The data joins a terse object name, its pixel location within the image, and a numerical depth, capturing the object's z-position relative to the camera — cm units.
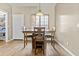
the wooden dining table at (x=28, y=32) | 206
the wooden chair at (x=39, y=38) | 207
